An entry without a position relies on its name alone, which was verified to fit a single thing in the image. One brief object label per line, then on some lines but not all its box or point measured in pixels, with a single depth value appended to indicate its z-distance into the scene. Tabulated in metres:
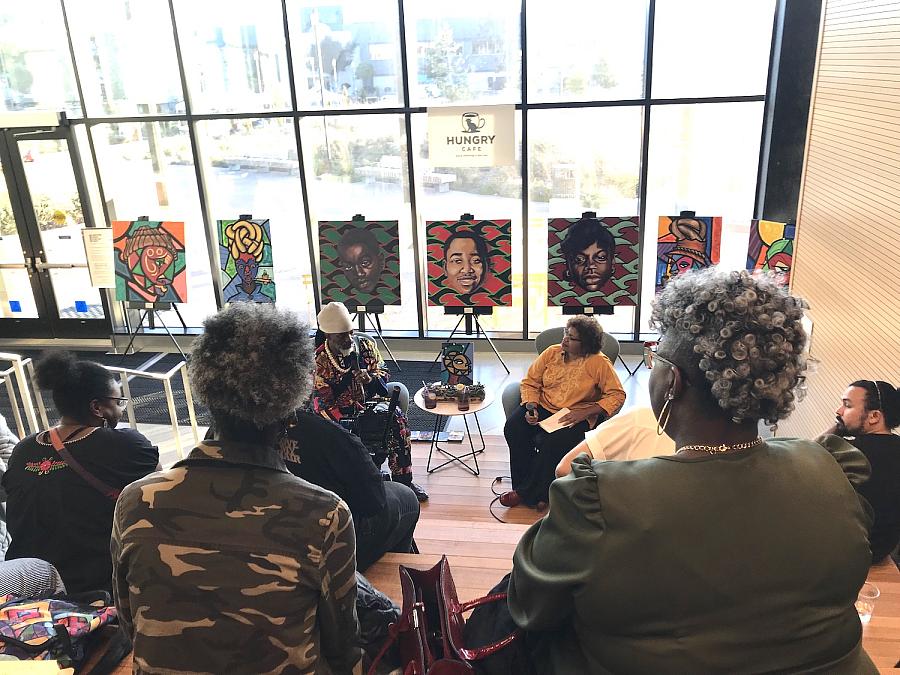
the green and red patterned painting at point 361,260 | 5.86
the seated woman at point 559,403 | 3.84
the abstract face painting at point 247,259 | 6.04
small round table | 4.20
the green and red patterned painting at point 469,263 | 5.63
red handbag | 1.48
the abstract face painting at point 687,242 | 5.37
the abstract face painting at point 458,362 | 4.37
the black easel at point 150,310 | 6.30
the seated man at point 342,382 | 3.90
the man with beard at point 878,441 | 2.56
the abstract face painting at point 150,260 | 6.16
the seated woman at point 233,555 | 1.32
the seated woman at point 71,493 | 2.14
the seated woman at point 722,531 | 1.09
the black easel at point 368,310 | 5.91
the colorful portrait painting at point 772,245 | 4.63
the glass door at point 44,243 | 6.47
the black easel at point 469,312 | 5.70
